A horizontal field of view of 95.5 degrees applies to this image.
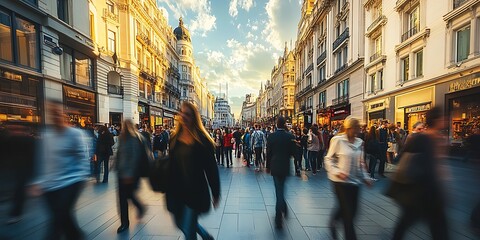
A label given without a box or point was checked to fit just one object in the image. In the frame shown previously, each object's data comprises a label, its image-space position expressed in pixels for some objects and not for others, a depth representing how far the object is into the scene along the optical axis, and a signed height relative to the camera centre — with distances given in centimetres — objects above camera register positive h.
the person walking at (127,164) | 363 -82
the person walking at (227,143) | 1091 -140
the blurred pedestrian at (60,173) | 254 -68
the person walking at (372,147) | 778 -118
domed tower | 5594 +1467
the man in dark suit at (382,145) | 803 -115
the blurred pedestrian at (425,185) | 253 -85
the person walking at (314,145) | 873 -121
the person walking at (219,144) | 1149 -153
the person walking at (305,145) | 969 -146
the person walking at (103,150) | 745 -119
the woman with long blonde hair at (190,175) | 234 -65
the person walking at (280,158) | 404 -82
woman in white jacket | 295 -78
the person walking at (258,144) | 996 -138
